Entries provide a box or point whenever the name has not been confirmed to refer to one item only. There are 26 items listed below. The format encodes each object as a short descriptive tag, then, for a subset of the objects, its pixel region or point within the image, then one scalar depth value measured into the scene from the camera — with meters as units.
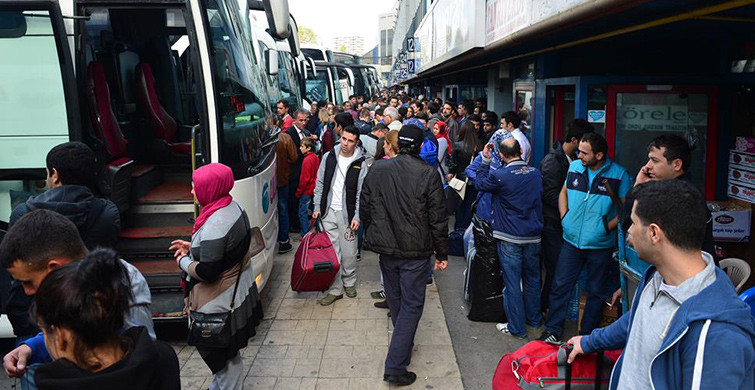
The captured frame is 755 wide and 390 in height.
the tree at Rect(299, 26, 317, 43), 95.09
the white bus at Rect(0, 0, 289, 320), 4.84
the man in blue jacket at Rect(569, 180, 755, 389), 1.94
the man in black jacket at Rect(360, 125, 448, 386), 4.50
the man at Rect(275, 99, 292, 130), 10.35
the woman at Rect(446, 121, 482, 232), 8.05
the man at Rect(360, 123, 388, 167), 7.16
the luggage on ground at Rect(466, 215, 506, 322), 5.59
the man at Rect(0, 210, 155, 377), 2.45
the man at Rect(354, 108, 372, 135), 10.03
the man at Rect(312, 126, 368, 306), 6.21
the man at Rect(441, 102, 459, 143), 10.23
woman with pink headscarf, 3.61
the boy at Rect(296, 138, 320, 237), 7.89
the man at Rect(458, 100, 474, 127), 10.82
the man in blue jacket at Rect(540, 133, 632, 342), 4.75
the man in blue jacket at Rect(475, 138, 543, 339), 5.19
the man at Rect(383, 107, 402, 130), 9.35
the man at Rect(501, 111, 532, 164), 6.86
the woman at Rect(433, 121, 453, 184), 8.02
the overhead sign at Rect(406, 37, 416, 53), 24.68
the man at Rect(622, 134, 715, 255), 3.86
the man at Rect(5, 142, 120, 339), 3.61
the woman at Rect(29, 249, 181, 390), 1.85
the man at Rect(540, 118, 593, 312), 5.47
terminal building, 4.25
